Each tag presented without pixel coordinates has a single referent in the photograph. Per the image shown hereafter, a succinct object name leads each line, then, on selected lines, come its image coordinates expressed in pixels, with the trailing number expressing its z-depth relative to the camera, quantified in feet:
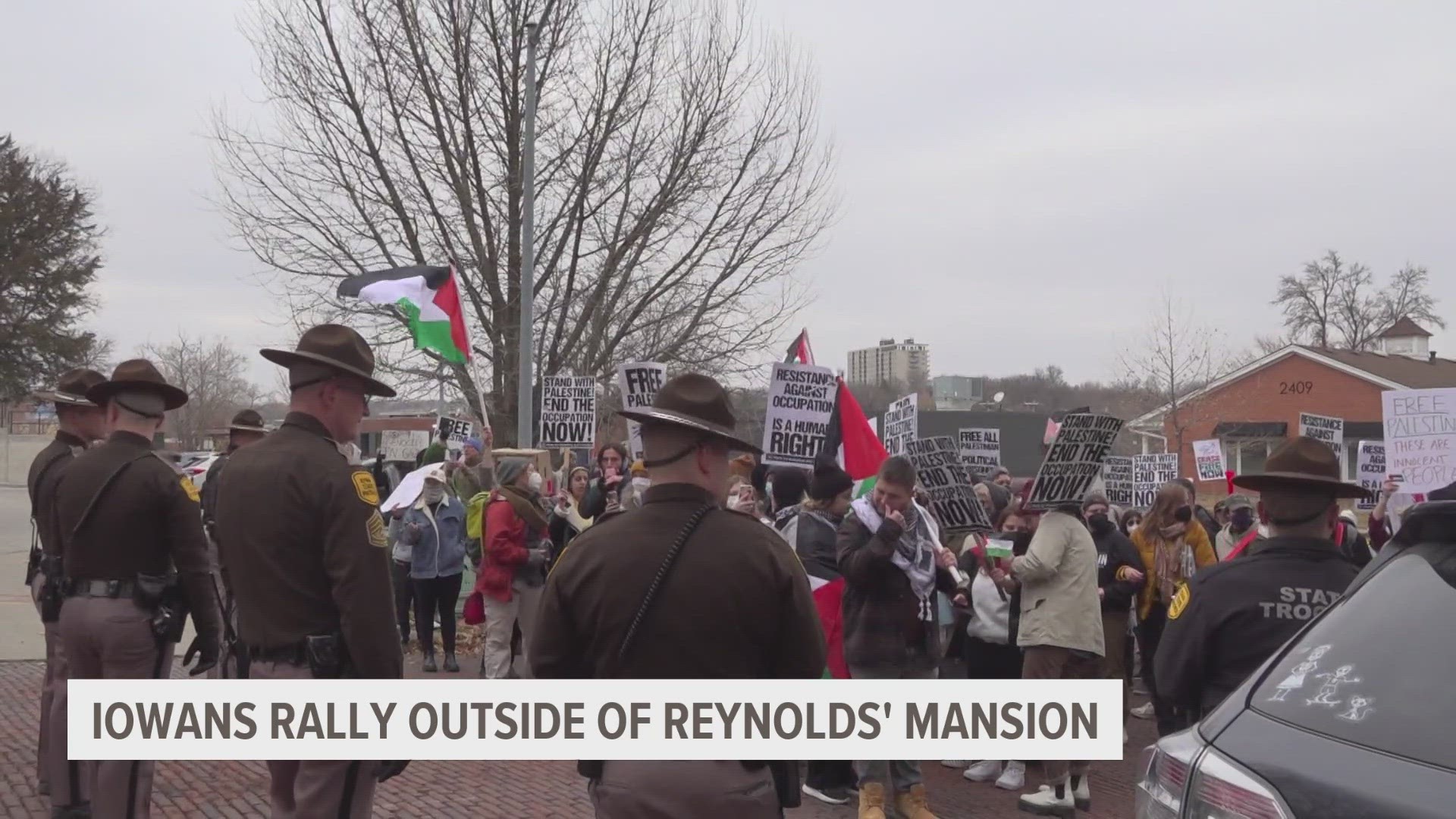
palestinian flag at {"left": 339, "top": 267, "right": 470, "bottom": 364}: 42.52
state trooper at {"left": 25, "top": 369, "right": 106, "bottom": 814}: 18.95
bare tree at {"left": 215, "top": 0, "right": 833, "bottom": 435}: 56.85
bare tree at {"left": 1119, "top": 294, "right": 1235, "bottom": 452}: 125.90
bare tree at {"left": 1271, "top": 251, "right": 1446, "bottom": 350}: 200.95
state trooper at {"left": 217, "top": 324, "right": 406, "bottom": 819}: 12.90
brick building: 149.28
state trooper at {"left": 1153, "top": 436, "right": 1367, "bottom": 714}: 13.03
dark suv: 7.10
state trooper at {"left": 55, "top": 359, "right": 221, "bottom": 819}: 17.34
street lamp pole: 46.96
